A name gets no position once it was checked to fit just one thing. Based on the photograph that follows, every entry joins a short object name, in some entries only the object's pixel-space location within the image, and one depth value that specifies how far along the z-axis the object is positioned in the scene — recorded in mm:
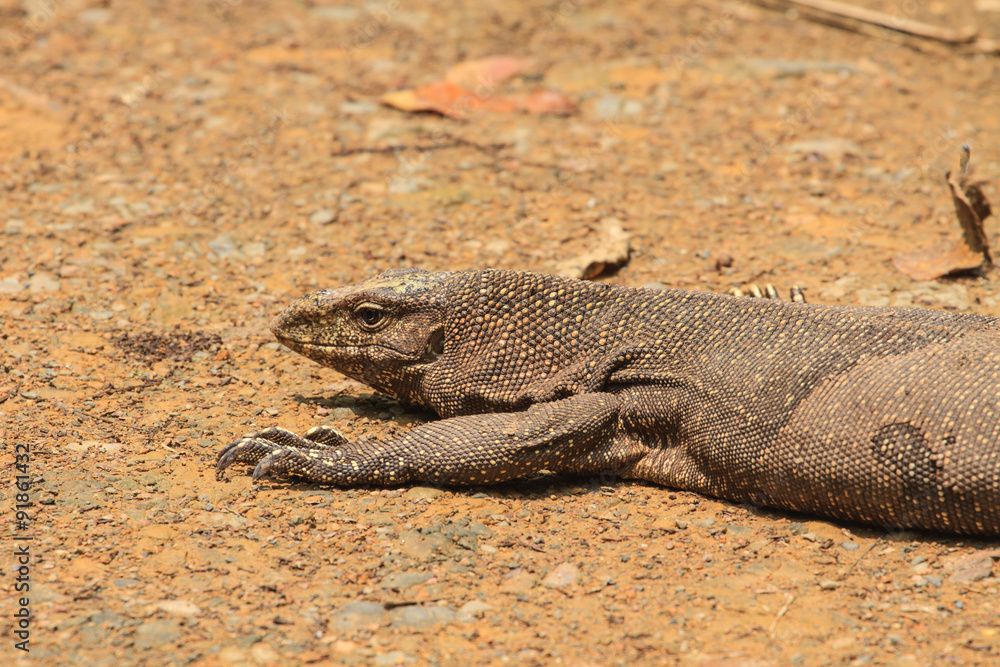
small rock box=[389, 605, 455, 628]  9266
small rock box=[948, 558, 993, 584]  9906
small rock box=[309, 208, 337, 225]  18625
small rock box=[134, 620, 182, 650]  8656
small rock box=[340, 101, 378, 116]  22391
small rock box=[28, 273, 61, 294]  15835
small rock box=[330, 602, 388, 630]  9172
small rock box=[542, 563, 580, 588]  10008
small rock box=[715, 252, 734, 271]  16906
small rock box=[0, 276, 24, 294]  15687
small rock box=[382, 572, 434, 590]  9820
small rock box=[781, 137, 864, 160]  20875
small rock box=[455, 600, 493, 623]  9385
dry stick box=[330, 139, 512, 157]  20906
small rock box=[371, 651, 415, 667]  8672
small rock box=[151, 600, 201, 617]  9094
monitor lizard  10391
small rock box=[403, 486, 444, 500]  11547
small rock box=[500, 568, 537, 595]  9891
